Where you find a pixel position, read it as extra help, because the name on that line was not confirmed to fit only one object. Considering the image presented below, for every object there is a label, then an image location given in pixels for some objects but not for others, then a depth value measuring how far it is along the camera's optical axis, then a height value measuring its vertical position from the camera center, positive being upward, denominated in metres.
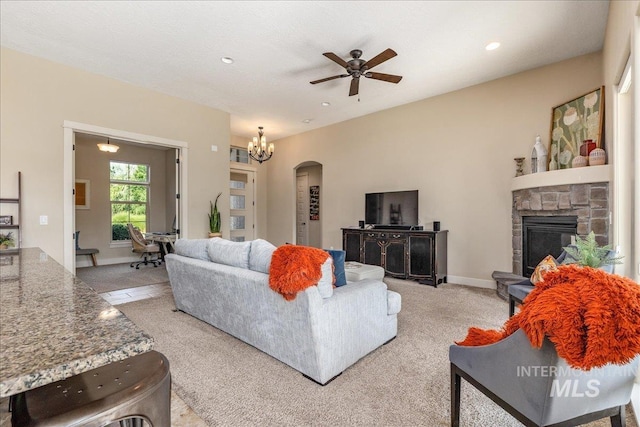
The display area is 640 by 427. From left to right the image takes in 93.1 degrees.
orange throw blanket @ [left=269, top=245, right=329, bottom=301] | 1.94 -0.37
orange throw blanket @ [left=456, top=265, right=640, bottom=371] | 0.93 -0.34
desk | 6.28 -0.52
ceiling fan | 3.20 +1.64
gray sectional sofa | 2.02 -0.74
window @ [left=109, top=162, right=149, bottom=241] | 7.34 +0.43
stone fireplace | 3.20 +0.13
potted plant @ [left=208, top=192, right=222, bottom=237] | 5.50 -0.13
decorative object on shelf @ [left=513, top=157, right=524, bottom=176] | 4.18 +0.67
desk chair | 6.43 -0.68
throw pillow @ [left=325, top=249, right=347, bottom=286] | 2.43 -0.44
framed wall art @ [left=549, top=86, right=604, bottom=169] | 3.44 +1.05
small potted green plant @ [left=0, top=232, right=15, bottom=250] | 3.34 -0.29
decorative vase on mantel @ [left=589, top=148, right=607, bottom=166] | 3.21 +0.59
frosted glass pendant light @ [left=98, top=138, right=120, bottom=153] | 6.05 +1.36
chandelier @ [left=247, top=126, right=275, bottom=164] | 5.59 +1.27
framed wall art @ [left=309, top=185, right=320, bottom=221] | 8.05 +0.28
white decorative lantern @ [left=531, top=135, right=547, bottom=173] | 3.90 +0.72
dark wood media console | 4.66 -0.64
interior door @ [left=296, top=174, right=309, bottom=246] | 8.12 +0.12
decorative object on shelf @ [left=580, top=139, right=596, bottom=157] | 3.38 +0.74
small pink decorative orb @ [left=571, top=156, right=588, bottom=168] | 3.38 +0.57
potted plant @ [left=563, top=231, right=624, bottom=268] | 1.99 -0.30
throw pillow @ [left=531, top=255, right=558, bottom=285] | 2.66 -0.49
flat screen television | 5.14 +0.09
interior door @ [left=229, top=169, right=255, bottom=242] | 7.66 +0.23
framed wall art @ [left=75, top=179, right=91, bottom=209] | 6.77 +0.46
